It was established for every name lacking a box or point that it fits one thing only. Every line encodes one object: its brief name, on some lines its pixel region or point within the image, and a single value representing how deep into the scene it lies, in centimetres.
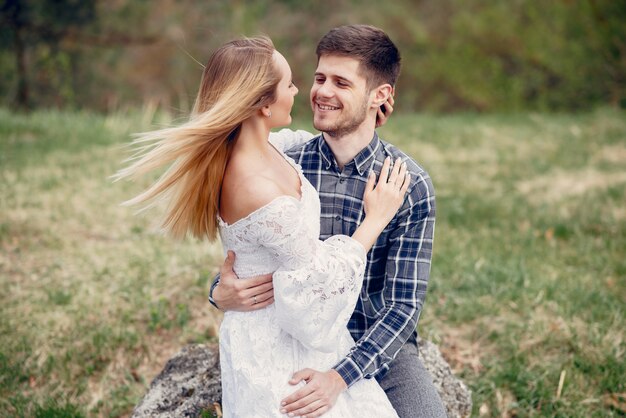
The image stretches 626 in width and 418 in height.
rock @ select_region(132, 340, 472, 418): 307
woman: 234
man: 273
